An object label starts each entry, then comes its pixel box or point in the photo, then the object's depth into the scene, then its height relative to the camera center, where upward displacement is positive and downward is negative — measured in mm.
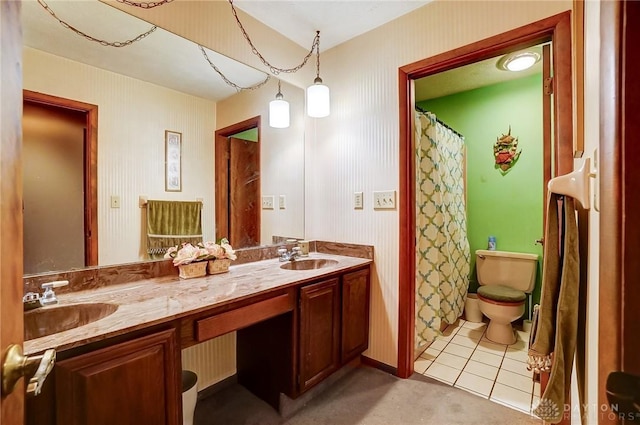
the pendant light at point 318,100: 2062 +807
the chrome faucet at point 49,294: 1082 -318
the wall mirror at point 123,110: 1233 +549
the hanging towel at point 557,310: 756 -283
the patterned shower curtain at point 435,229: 2307 -172
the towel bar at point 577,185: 683 +62
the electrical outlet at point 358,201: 2126 +66
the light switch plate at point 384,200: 1970 +69
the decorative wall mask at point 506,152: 2787 +566
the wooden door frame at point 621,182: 359 +35
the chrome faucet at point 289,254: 2051 -322
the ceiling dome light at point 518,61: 2293 +1240
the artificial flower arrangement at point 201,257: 1518 -258
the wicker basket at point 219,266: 1616 -319
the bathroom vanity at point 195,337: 852 -509
